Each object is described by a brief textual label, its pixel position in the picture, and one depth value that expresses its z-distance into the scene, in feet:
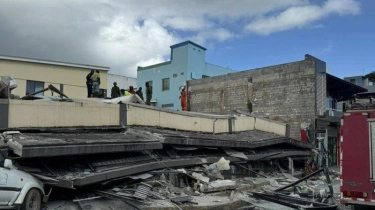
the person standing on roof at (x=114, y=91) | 59.21
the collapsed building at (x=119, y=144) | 28.57
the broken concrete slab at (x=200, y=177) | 40.26
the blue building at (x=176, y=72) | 127.75
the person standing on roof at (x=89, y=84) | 57.62
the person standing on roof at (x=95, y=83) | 57.16
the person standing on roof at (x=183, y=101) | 77.51
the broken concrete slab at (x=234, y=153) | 51.14
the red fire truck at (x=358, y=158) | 24.90
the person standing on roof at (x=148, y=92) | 65.92
